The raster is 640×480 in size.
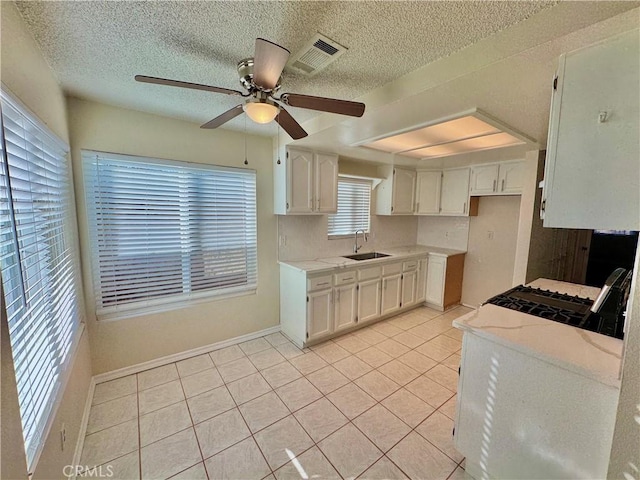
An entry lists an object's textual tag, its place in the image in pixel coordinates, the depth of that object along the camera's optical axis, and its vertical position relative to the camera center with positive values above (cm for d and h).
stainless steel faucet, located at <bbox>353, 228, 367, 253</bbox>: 402 -49
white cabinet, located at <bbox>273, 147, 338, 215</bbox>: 297 +33
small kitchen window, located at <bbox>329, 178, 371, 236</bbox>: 385 +7
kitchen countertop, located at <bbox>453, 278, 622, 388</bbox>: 113 -62
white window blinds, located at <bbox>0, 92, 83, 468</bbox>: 106 -28
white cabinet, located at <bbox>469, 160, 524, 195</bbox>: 339 +48
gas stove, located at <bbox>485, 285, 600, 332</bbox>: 155 -61
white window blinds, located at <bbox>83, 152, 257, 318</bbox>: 230 -20
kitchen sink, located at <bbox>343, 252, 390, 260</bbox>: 382 -64
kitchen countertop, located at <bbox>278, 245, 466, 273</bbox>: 304 -61
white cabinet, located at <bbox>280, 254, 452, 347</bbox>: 298 -105
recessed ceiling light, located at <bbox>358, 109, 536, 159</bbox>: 202 +71
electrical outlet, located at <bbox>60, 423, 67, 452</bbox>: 142 -125
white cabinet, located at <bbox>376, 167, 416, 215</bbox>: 404 +31
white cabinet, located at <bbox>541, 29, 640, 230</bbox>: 99 +30
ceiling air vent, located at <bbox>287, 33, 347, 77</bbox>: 134 +85
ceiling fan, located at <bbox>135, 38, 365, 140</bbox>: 120 +61
